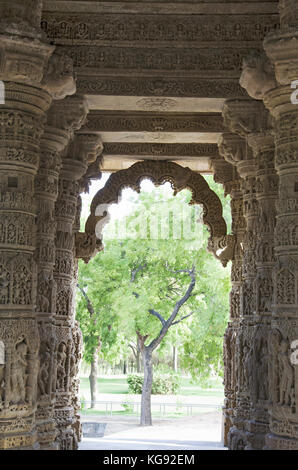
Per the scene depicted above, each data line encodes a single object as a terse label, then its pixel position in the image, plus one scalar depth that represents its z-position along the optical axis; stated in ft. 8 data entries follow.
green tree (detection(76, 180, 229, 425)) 57.00
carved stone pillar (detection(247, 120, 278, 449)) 26.84
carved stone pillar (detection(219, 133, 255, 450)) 29.27
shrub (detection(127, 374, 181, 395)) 75.66
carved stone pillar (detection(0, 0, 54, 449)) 18.85
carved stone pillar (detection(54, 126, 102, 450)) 29.25
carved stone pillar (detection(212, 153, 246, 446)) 34.24
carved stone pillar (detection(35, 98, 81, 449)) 25.49
